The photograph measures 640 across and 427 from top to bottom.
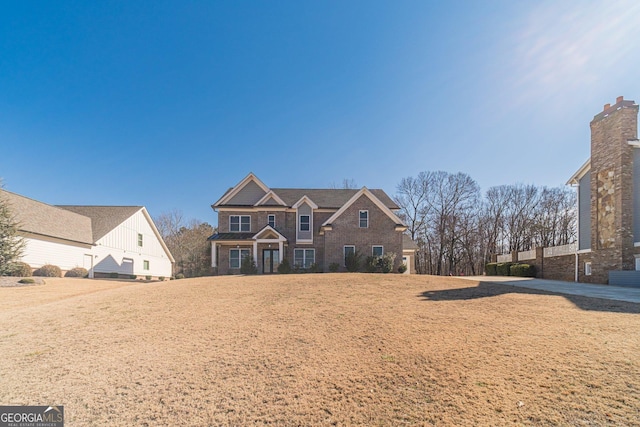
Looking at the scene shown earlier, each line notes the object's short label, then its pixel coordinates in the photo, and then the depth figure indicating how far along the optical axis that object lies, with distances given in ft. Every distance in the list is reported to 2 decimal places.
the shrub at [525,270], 77.66
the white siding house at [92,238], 69.77
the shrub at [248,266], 80.18
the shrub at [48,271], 66.12
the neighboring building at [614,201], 55.42
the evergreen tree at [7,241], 56.24
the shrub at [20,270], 57.73
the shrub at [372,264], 75.25
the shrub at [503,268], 85.92
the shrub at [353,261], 77.41
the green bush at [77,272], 73.87
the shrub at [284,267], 78.28
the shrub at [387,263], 75.36
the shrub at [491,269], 94.47
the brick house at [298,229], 80.59
